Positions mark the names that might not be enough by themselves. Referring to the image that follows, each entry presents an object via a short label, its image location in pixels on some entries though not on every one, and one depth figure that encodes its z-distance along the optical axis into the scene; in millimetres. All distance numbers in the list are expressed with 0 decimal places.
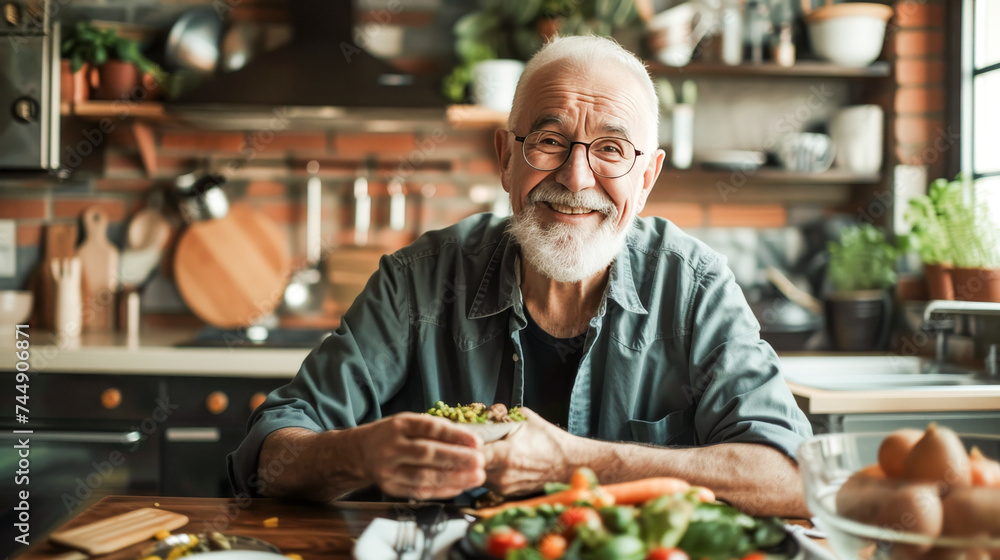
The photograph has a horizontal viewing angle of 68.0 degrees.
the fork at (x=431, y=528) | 811
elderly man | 1295
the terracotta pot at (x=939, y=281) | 2438
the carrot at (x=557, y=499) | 842
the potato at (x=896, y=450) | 705
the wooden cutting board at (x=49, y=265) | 2686
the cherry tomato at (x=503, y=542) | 691
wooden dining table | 875
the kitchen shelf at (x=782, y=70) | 2666
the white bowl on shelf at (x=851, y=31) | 2611
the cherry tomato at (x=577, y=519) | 701
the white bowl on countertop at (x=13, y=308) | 2598
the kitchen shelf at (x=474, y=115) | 2559
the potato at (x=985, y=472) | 664
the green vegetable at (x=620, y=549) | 645
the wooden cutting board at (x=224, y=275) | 2785
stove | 2344
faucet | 2215
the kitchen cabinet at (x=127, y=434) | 2203
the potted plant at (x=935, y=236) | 2383
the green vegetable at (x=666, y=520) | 690
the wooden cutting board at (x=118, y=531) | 860
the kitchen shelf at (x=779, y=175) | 2648
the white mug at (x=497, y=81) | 2547
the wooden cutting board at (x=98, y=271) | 2762
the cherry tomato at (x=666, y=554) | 657
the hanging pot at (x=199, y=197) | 2781
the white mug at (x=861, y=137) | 2666
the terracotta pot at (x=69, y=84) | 2574
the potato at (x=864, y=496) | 684
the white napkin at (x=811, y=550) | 811
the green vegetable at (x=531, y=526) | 719
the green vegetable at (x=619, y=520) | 700
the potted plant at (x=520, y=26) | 2613
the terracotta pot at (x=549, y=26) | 2600
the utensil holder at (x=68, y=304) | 2582
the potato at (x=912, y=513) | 646
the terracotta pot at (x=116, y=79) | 2576
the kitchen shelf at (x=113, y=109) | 2545
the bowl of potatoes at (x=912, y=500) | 644
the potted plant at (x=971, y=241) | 2266
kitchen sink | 2156
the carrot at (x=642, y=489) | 937
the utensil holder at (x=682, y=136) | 2682
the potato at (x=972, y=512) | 640
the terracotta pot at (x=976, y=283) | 2262
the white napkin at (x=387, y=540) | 795
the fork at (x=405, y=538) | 817
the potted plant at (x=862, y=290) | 2570
